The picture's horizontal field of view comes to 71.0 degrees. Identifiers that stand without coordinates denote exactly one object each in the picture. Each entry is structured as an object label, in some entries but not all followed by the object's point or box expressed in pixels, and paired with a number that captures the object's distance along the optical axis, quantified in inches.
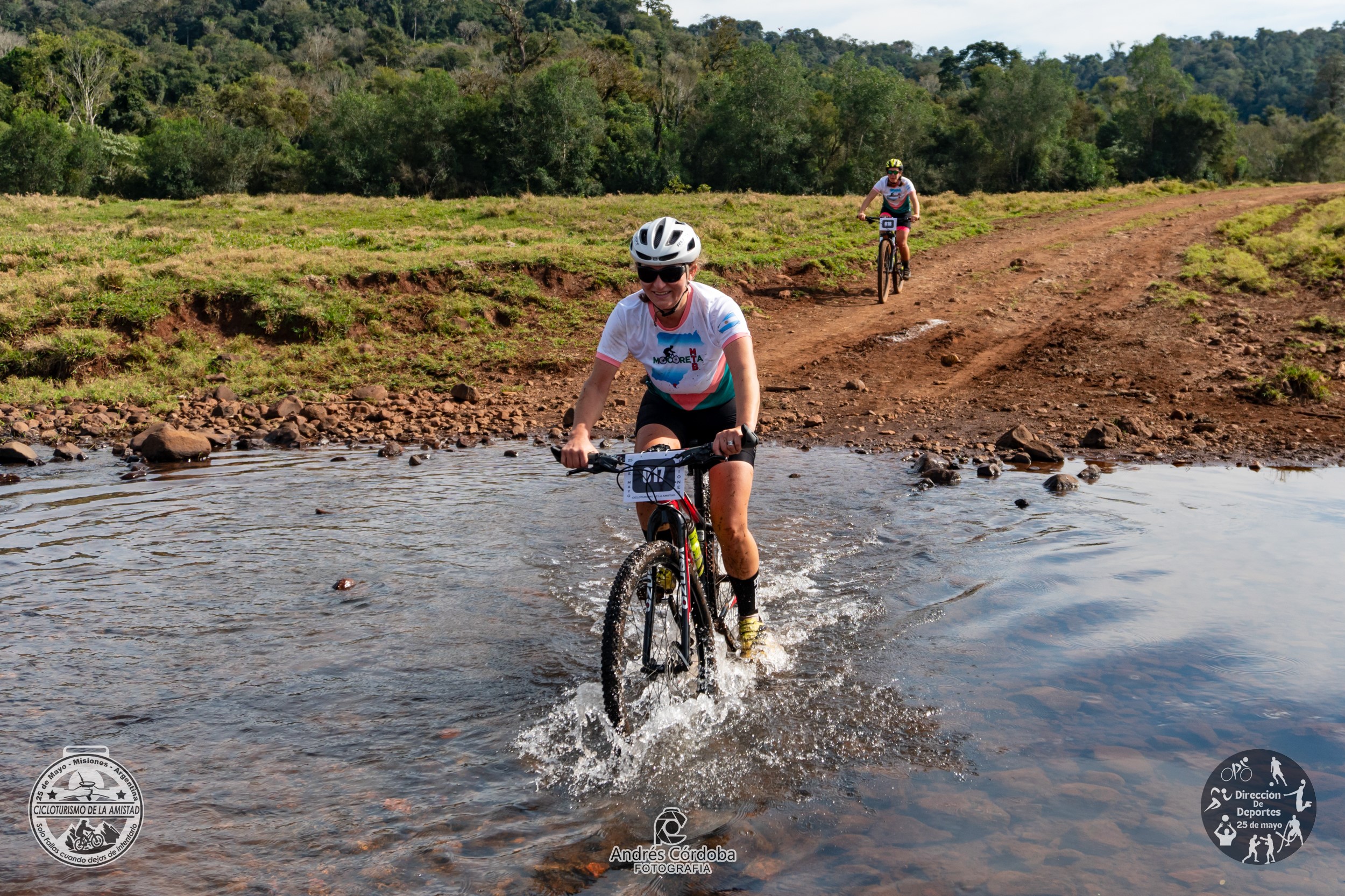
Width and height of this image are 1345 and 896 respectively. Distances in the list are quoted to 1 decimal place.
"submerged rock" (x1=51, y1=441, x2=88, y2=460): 397.7
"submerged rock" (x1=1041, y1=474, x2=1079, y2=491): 332.8
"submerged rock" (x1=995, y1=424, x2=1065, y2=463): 372.5
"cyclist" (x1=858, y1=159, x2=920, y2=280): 614.9
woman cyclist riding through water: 173.6
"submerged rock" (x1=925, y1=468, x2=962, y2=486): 349.7
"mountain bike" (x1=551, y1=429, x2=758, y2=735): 159.9
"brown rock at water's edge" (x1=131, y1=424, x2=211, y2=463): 394.6
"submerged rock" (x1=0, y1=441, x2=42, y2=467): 388.2
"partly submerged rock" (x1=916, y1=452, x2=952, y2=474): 360.2
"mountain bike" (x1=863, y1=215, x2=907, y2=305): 625.3
